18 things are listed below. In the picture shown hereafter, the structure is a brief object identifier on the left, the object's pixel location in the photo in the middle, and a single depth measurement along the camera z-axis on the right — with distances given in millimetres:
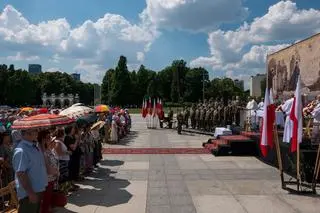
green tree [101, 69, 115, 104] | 123750
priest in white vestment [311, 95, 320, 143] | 13742
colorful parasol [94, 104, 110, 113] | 24425
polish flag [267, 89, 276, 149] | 11805
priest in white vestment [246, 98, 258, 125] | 23458
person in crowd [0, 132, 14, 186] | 9406
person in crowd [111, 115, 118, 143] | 24784
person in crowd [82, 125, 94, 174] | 13805
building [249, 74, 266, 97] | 104762
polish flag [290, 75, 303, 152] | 11031
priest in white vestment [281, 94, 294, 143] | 12434
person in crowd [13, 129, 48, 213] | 5770
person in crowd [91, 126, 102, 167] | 15078
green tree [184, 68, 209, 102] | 125062
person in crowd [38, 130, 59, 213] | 7348
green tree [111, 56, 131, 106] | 114188
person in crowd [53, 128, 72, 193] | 10734
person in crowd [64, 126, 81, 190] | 11844
